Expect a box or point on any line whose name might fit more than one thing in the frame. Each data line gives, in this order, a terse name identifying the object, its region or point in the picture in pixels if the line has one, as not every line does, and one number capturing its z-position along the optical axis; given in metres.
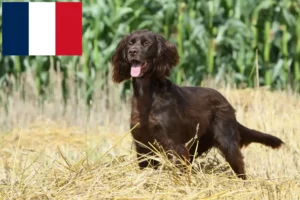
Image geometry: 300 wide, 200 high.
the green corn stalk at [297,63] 11.86
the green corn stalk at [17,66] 11.35
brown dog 6.12
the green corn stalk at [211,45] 11.59
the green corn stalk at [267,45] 11.80
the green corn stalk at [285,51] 11.87
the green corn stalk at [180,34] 11.49
